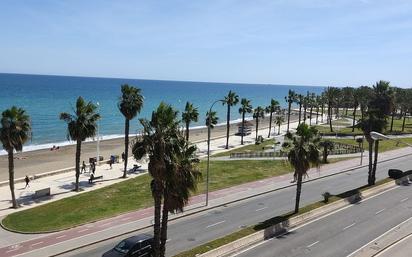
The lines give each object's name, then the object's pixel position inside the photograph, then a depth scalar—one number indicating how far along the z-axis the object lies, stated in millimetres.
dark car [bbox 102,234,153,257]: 26797
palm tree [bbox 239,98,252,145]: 98375
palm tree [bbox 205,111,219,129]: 81750
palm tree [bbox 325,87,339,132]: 132125
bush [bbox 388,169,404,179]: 56075
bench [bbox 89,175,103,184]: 52866
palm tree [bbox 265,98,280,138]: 113125
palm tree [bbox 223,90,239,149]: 87875
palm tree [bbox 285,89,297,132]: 133500
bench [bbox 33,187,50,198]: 45969
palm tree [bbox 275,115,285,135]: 119250
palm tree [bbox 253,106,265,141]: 107475
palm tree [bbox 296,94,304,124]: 143375
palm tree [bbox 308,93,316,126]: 174600
